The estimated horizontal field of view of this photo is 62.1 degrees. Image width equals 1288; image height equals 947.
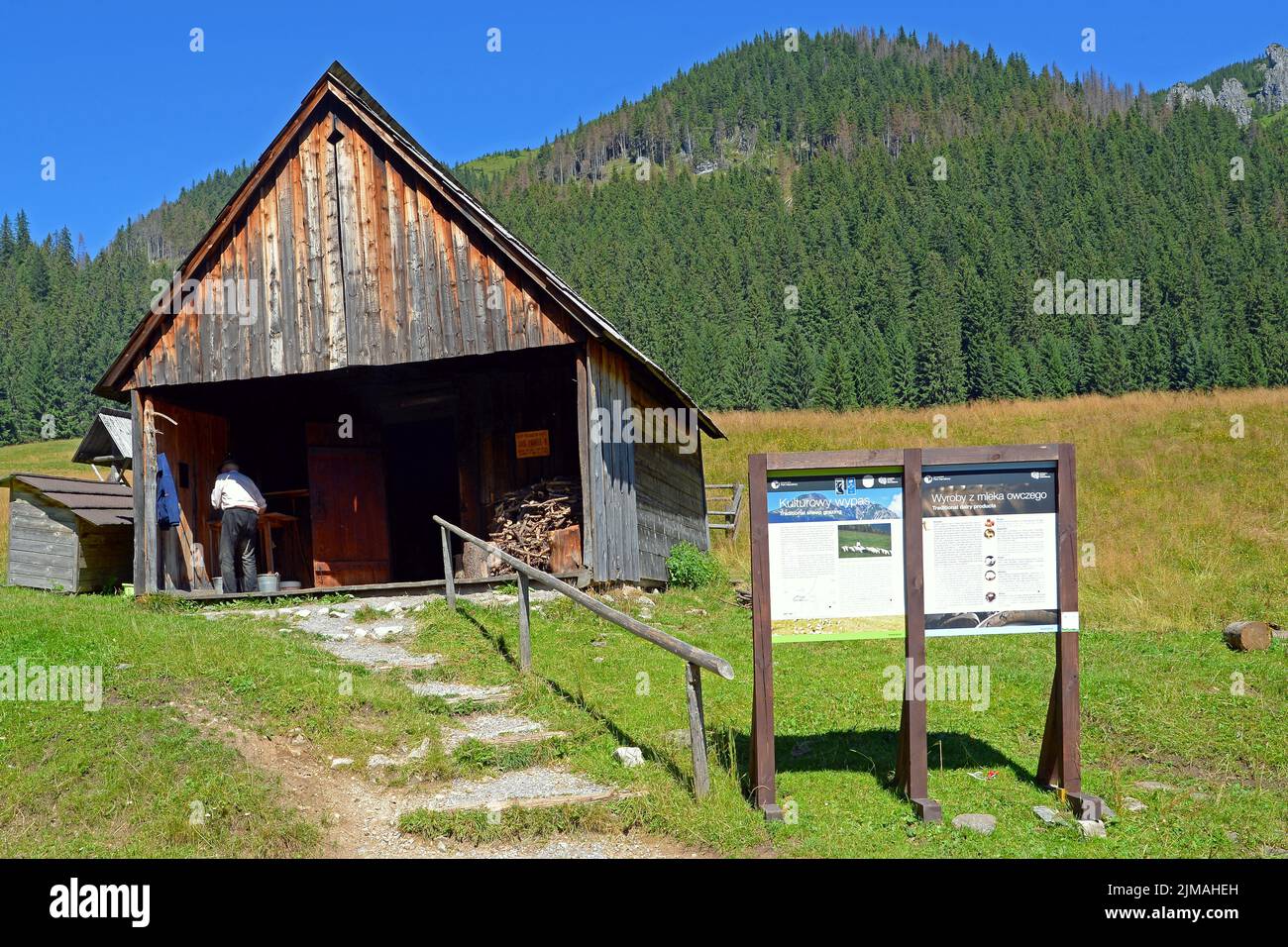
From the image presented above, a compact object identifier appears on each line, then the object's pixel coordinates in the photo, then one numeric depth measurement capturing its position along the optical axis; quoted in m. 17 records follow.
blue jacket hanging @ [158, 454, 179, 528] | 15.69
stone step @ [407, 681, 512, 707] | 9.46
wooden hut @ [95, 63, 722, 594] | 14.75
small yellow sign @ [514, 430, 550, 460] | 17.09
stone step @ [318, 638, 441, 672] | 10.81
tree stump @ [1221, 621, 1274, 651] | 11.23
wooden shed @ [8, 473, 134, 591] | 16.62
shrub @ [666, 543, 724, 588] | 18.28
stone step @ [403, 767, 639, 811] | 6.95
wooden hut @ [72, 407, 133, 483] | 21.39
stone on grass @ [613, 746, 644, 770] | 7.50
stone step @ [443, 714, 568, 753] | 8.31
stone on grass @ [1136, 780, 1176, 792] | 7.21
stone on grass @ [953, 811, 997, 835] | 6.39
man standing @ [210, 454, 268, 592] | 15.00
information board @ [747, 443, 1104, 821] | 6.72
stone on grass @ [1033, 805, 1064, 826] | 6.52
